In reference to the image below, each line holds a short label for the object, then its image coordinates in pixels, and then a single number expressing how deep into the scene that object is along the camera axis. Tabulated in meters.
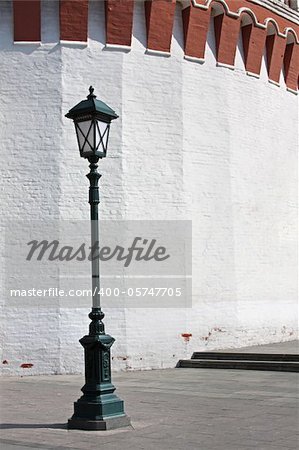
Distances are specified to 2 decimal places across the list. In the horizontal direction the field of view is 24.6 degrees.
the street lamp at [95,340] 7.92
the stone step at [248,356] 13.53
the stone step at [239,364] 13.23
